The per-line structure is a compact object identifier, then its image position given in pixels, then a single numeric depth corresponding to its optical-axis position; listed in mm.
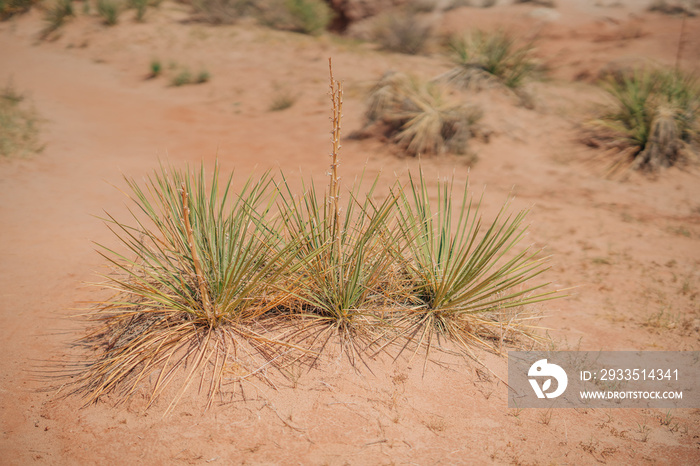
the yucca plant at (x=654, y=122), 6867
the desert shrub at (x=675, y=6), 13766
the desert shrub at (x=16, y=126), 7125
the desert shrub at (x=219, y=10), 14227
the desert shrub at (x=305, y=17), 14172
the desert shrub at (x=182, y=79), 10828
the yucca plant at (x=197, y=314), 2699
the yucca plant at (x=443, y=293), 3020
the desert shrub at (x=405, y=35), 13164
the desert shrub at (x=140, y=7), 13859
